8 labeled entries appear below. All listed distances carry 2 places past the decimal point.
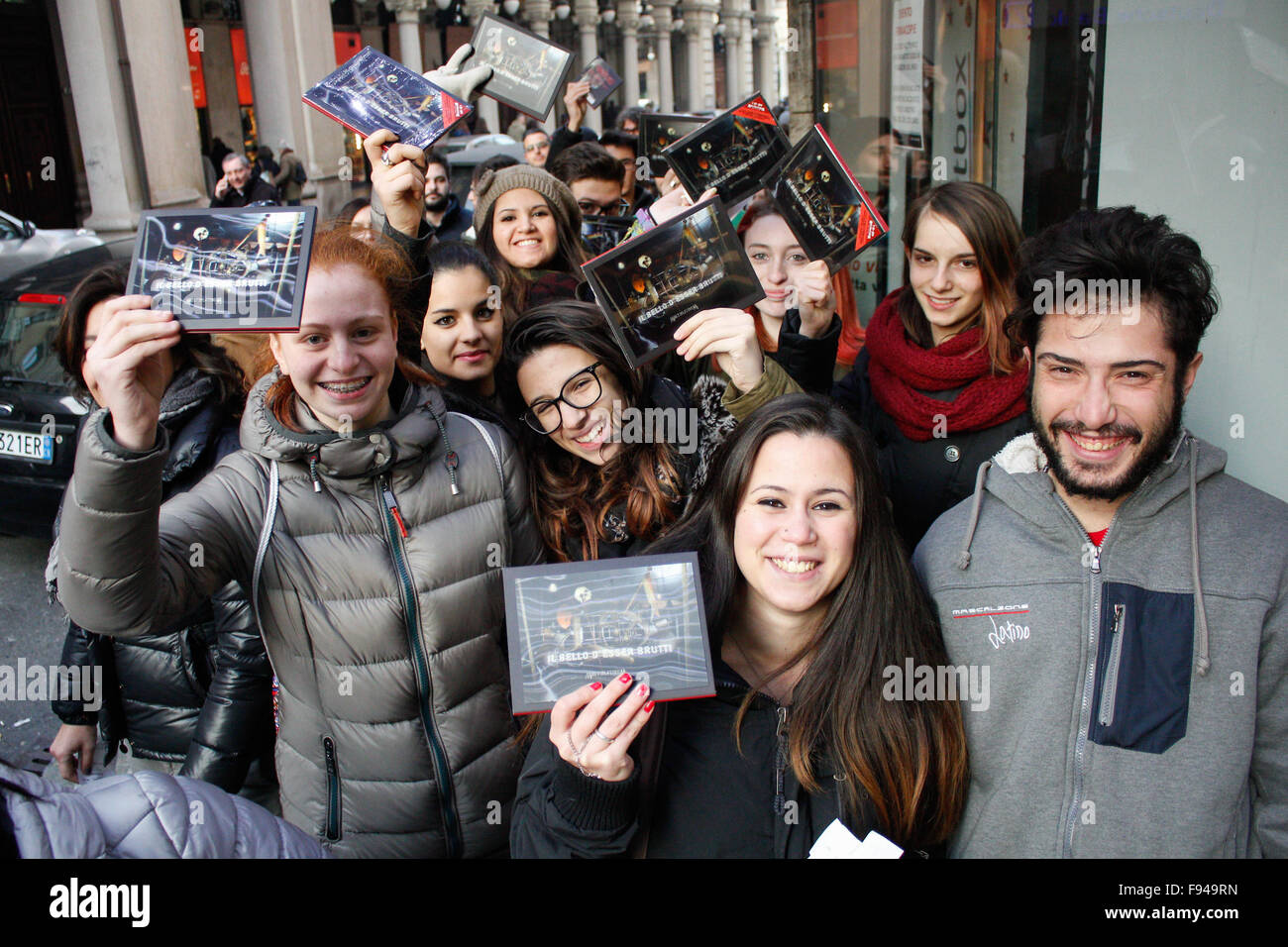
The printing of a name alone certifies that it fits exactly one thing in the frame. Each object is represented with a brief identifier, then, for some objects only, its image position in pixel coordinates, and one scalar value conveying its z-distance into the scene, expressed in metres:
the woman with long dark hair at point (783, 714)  1.95
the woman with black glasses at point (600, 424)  2.84
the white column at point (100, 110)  14.62
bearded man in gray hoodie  2.05
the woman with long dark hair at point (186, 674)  2.75
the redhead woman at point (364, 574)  2.29
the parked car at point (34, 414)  5.85
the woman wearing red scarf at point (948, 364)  3.20
